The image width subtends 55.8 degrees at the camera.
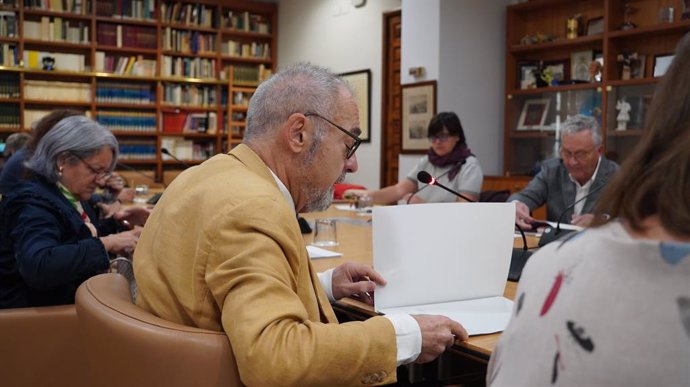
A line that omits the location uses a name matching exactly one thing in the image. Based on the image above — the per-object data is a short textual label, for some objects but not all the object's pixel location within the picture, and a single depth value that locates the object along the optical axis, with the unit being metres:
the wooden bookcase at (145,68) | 7.14
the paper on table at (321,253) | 2.16
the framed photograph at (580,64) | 5.17
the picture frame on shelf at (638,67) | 4.87
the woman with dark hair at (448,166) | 4.09
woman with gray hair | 1.77
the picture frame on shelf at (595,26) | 5.04
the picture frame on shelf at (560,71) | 5.38
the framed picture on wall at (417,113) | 5.54
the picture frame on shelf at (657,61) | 4.71
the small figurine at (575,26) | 5.20
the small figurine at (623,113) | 4.87
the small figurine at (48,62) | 7.16
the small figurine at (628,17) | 4.84
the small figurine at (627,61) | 4.91
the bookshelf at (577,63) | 4.81
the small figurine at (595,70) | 5.03
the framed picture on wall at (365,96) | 6.93
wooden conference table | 1.23
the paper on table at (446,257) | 1.40
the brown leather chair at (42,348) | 1.67
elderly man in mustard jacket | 0.99
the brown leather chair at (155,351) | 0.99
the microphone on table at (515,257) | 1.84
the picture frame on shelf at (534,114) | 5.45
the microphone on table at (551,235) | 2.28
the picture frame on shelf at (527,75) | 5.57
